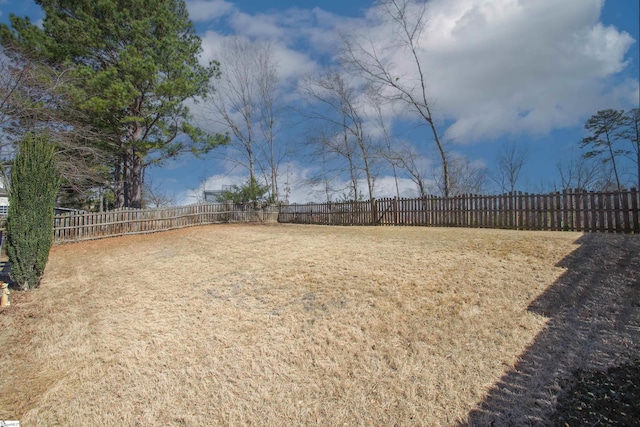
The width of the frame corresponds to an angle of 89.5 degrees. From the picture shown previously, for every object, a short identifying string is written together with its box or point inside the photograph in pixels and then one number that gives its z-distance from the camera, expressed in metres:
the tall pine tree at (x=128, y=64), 12.89
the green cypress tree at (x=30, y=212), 6.35
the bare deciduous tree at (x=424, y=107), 16.33
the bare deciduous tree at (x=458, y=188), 25.63
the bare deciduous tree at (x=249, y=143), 23.70
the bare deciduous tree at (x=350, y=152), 20.80
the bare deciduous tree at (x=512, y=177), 26.81
